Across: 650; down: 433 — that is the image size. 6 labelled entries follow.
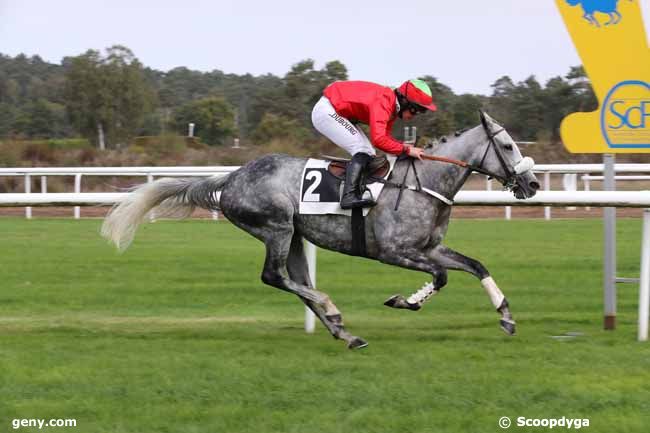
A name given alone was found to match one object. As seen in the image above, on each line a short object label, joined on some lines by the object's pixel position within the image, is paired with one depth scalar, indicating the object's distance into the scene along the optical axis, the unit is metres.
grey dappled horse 12.62
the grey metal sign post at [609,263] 13.20
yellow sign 13.36
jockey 12.67
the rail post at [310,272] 13.55
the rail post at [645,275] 12.36
